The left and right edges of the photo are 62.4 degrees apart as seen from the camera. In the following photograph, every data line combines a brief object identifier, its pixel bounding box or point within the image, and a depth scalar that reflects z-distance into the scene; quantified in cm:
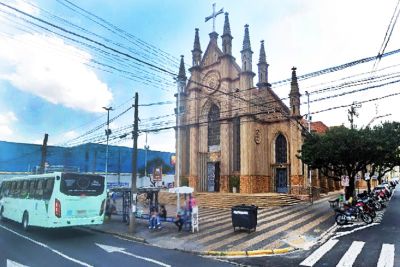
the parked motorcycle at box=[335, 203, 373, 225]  1835
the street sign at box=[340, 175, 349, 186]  2253
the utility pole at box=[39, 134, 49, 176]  3374
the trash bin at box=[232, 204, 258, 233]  1631
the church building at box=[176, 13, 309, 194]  3591
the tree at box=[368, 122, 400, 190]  2195
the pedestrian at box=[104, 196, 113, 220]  2133
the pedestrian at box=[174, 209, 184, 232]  1702
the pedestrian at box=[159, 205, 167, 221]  1889
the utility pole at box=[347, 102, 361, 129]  3814
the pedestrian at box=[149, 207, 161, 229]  1750
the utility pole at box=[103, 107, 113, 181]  3341
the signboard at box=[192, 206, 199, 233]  1677
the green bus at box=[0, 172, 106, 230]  1496
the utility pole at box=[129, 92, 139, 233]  1700
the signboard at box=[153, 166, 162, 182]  2024
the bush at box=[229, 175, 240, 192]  3678
